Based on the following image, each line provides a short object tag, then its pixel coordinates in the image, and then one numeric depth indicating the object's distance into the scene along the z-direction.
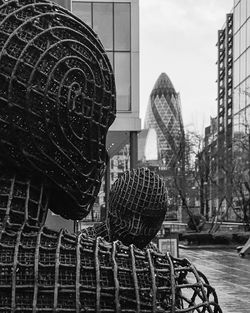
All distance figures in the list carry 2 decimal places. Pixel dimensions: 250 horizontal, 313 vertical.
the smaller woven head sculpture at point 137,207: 3.42
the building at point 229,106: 32.53
